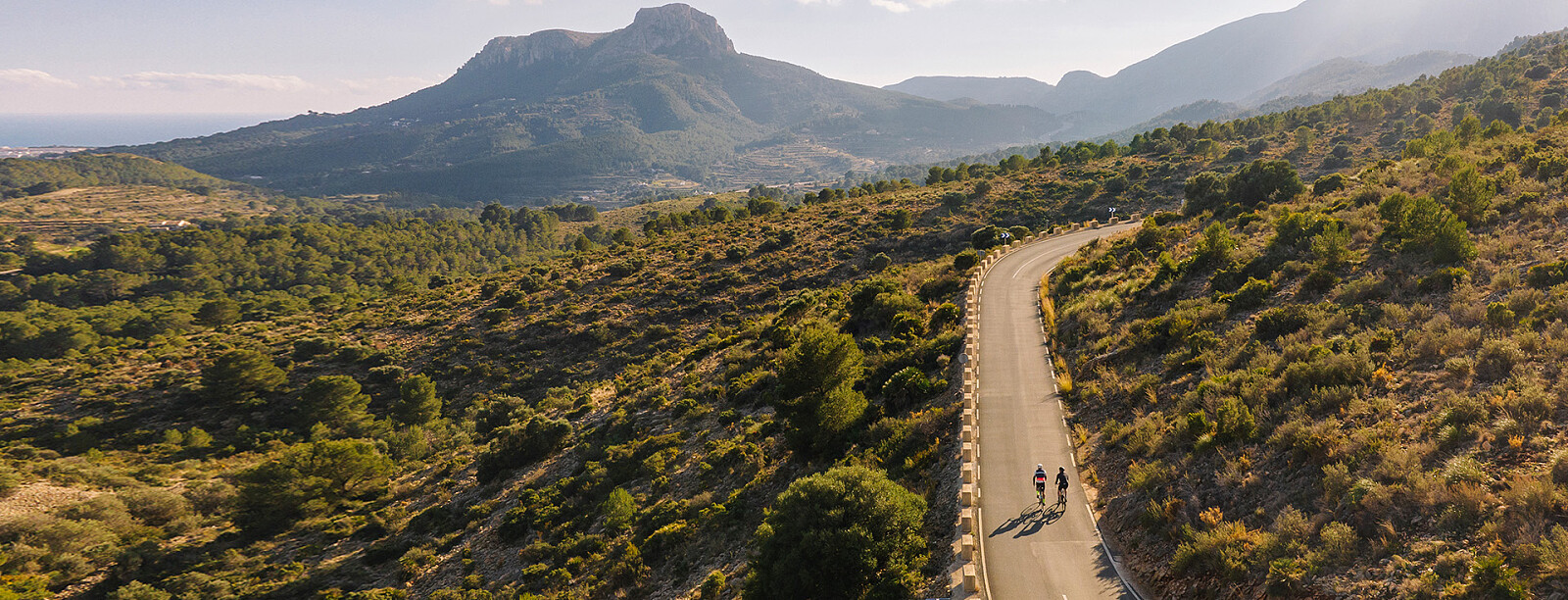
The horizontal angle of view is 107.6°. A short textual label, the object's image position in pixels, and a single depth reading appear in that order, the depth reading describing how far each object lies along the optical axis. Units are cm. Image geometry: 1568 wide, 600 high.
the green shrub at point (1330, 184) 4390
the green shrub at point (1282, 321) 2273
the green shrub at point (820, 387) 2627
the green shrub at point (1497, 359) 1564
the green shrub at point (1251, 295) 2634
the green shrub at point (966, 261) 4919
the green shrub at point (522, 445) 3809
